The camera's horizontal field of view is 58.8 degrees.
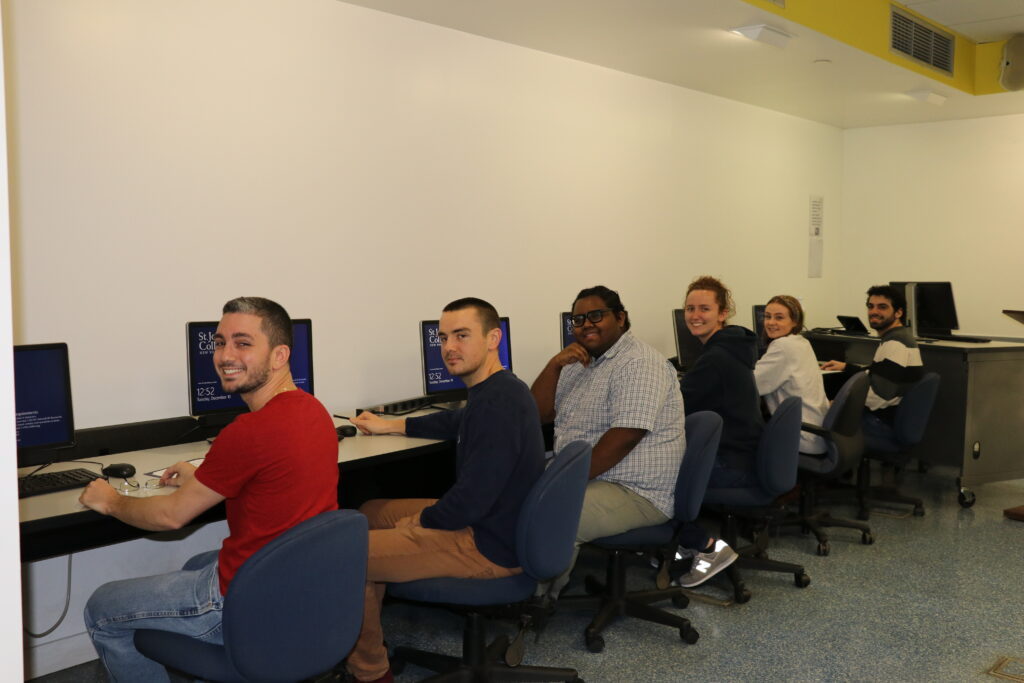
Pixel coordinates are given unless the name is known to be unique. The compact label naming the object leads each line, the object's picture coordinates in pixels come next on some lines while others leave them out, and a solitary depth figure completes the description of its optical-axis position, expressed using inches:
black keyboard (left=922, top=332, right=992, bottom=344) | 231.3
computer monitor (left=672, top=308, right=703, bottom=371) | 219.6
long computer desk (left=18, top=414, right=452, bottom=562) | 90.6
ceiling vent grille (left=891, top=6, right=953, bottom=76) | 211.8
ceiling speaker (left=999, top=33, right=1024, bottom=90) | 234.2
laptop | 266.6
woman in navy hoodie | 146.1
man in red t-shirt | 82.5
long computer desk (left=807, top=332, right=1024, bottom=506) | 212.4
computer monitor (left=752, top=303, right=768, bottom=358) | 255.3
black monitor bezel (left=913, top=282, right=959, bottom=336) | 244.5
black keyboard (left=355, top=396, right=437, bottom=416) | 156.8
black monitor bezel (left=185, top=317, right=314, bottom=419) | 124.8
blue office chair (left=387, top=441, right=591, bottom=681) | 98.3
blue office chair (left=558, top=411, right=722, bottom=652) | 125.0
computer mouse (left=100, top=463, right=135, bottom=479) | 107.4
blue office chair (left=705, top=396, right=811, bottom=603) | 143.3
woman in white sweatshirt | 175.8
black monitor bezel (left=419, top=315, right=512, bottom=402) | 157.8
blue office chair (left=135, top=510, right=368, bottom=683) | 72.7
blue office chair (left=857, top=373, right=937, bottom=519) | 190.2
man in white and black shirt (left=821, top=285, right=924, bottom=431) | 194.5
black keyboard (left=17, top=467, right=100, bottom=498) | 100.0
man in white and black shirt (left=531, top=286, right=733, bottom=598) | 123.3
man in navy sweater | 99.7
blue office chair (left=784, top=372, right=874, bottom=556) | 169.2
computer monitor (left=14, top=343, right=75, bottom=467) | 106.5
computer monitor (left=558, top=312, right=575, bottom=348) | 189.6
